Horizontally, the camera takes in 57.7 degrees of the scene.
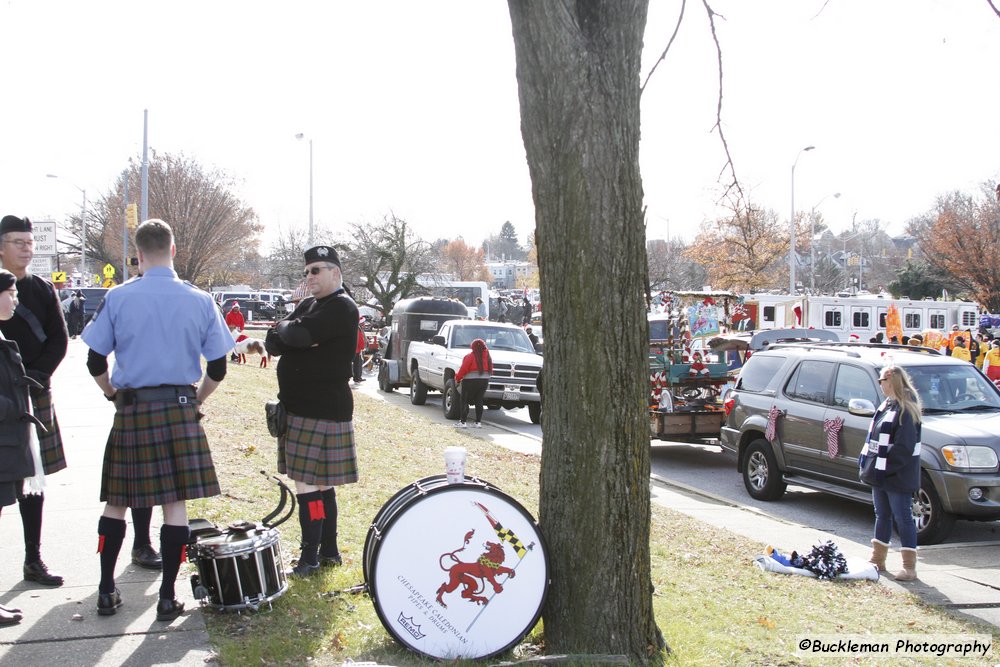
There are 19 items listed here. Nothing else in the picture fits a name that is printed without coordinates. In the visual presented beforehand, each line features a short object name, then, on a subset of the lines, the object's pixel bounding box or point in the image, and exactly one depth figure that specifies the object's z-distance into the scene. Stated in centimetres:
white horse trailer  3231
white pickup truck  1720
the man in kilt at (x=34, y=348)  494
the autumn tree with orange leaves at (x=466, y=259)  11475
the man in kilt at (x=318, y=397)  508
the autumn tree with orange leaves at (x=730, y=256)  4584
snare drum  449
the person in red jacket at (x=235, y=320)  2299
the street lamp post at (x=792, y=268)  3885
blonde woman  674
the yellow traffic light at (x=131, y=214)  3238
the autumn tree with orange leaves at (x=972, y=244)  4141
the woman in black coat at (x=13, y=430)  435
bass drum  415
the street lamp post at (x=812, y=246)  5330
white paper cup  436
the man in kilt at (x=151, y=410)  440
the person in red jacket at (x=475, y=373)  1608
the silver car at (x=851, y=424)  810
